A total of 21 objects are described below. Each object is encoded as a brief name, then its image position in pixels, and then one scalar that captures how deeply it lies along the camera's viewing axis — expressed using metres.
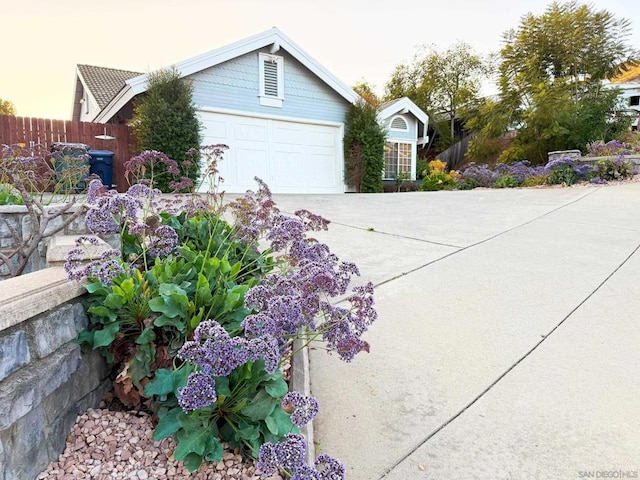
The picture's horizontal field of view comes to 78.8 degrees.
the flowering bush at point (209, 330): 1.17
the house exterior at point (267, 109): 9.24
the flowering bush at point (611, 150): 9.71
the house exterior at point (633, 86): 21.94
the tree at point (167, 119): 8.04
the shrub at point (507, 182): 10.25
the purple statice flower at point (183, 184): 2.67
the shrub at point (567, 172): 8.98
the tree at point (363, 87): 23.99
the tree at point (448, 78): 21.80
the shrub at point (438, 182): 11.70
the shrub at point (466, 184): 11.27
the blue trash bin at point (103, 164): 7.91
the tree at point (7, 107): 25.72
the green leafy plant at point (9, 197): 3.08
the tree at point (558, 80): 13.42
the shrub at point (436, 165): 15.43
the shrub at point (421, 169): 14.52
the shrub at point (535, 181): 9.59
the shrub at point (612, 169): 8.79
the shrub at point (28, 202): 2.30
